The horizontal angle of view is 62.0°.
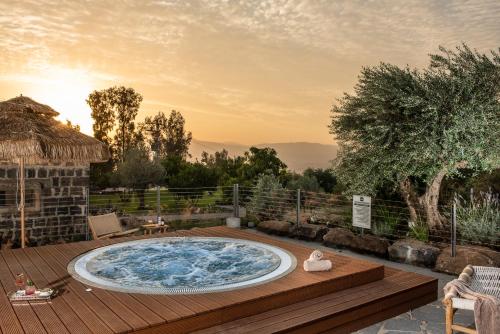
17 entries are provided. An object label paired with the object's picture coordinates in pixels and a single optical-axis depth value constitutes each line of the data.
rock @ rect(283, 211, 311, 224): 11.25
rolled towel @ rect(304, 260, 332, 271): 5.43
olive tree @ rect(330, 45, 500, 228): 8.27
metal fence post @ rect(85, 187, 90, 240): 9.86
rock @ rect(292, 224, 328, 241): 9.77
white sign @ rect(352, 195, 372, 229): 8.98
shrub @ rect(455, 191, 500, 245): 7.93
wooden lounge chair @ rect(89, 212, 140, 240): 8.09
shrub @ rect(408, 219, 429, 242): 8.79
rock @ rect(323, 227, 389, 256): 8.38
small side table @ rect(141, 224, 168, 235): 9.10
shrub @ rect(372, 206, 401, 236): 9.35
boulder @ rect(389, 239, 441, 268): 7.52
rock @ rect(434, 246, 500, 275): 6.77
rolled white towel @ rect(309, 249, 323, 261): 5.49
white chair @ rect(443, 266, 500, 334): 4.01
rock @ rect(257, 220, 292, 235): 10.36
